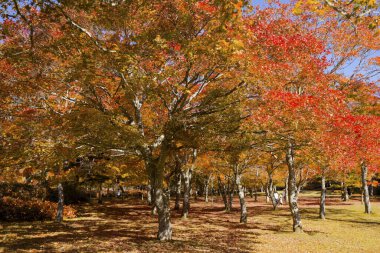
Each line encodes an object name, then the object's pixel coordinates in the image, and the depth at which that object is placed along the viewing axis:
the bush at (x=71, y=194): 30.83
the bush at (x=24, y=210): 21.23
